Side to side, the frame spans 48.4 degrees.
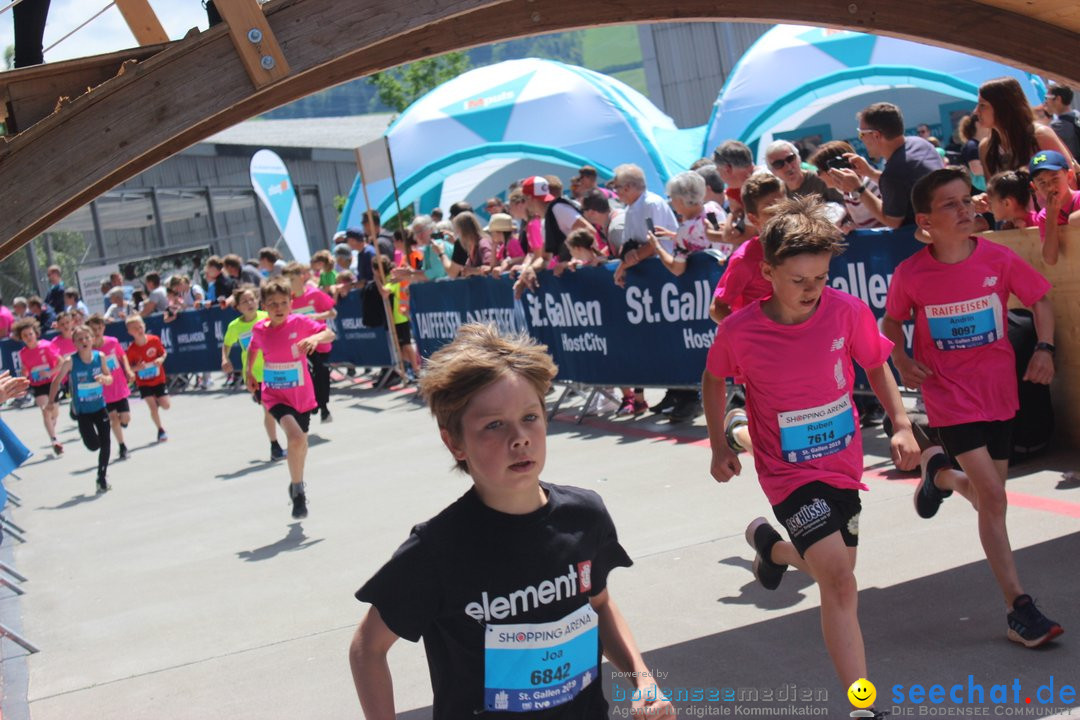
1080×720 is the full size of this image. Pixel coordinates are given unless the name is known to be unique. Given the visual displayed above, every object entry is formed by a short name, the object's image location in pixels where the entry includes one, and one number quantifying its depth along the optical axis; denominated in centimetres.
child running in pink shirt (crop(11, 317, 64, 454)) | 1809
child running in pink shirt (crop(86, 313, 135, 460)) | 1470
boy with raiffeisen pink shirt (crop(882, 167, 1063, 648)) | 491
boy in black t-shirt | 285
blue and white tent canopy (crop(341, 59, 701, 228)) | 2341
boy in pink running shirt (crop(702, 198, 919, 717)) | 422
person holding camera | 791
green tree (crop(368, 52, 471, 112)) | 4722
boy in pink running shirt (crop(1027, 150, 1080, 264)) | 650
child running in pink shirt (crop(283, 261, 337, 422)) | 1384
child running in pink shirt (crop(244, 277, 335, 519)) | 948
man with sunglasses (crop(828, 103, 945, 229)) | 735
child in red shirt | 1684
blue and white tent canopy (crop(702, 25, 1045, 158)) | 1983
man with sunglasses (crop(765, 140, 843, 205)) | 827
